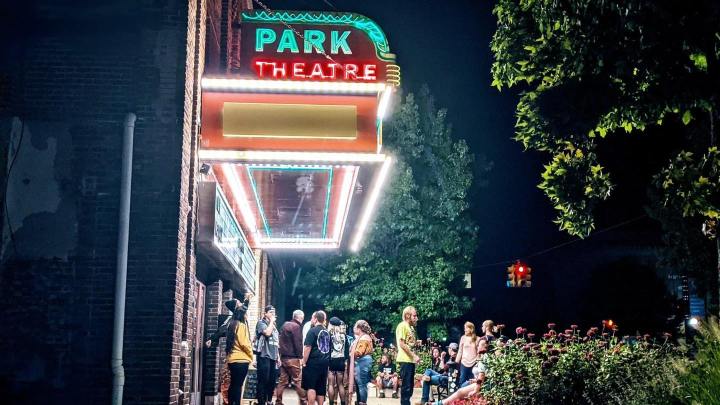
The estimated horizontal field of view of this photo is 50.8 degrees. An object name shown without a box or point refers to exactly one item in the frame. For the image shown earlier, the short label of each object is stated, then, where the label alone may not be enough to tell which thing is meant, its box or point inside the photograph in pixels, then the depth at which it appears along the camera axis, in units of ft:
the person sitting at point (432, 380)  49.60
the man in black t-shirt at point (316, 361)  43.93
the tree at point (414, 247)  110.32
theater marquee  34.55
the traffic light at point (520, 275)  91.66
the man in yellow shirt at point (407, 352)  44.06
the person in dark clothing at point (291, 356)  45.73
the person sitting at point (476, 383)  41.37
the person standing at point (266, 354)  47.03
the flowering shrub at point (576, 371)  33.35
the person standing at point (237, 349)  40.57
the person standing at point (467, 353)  48.11
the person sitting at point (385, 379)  71.08
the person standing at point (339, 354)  45.78
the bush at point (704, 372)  24.76
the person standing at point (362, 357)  44.93
